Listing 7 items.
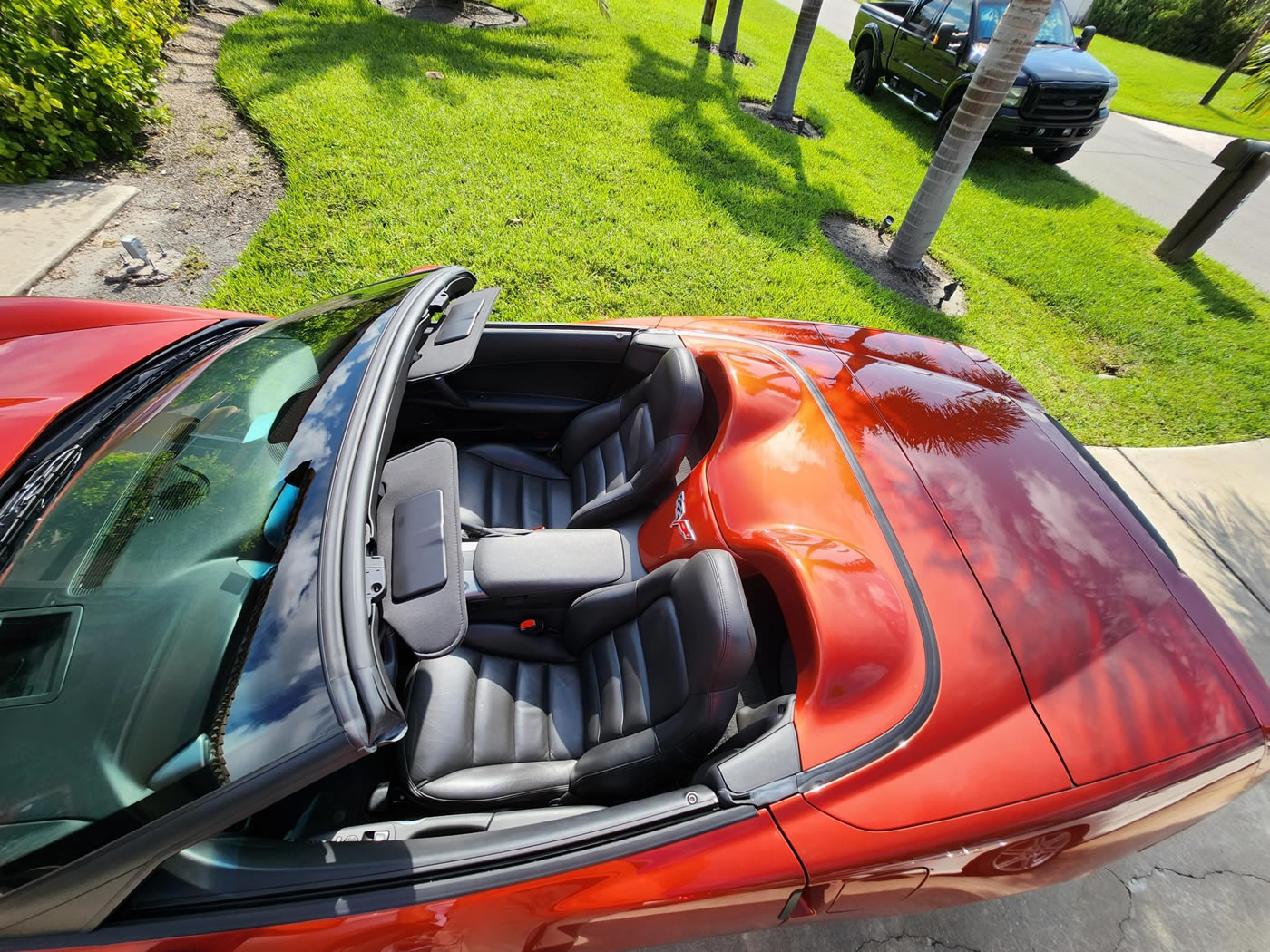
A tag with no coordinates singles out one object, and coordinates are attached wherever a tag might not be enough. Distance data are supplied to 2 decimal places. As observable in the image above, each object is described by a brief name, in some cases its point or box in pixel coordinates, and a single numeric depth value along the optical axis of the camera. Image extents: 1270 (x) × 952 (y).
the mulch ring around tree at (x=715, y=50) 8.85
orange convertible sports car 1.17
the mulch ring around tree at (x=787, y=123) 7.33
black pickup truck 7.01
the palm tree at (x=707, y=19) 9.09
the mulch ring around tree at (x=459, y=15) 7.95
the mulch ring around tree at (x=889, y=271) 5.15
